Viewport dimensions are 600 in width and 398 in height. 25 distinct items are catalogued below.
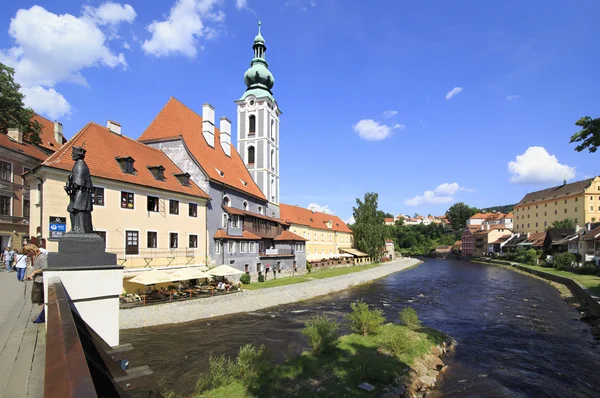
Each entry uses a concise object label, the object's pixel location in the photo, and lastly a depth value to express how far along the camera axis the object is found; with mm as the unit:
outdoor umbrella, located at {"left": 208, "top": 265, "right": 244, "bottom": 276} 25858
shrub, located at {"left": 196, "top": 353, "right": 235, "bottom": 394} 10414
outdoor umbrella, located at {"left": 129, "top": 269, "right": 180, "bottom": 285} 20797
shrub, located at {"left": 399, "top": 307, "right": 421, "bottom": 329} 17678
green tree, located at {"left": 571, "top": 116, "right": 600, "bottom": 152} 13570
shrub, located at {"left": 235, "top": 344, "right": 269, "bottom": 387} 10477
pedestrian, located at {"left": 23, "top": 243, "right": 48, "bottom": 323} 6230
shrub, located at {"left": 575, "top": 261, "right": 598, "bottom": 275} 40722
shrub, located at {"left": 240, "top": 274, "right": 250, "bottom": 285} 31381
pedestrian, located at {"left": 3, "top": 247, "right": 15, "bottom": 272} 22219
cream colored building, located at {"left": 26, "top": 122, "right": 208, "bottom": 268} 19953
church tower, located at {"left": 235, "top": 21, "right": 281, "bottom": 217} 44969
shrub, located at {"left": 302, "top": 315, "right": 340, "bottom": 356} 13422
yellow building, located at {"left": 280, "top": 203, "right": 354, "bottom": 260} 55688
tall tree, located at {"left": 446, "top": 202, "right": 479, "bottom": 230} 140375
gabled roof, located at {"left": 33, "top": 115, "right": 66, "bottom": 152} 38634
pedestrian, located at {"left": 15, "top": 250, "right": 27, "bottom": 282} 16266
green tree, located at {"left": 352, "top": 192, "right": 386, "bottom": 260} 70000
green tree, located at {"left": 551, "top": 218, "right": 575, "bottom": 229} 71450
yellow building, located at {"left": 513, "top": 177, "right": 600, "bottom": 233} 70938
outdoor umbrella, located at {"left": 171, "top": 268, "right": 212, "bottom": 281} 22680
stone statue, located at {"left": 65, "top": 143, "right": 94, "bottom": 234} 5281
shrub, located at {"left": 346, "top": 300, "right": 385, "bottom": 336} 15922
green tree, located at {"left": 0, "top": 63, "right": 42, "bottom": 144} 31375
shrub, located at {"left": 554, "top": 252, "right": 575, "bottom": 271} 48181
